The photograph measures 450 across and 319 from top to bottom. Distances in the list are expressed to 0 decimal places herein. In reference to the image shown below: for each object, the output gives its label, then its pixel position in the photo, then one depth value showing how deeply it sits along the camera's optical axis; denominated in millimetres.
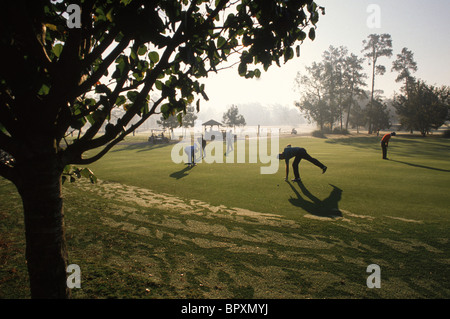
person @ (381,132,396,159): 16594
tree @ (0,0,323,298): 1946
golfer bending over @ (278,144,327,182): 10930
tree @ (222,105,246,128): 74625
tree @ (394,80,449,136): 40500
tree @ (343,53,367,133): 65294
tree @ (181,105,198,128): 65375
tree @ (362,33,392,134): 54750
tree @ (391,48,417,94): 62219
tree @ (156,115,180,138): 61409
